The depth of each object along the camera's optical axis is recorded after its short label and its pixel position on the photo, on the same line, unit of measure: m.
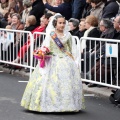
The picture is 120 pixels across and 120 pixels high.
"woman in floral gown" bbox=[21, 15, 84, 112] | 11.79
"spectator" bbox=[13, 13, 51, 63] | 17.03
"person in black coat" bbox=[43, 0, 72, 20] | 17.77
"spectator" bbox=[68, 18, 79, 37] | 16.30
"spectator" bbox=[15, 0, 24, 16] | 20.74
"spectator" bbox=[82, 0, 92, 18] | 16.96
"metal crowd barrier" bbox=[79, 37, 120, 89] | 13.63
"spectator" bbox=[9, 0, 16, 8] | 21.11
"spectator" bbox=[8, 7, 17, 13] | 20.72
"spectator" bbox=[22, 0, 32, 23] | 19.27
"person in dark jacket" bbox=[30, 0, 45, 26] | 18.62
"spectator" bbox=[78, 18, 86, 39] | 15.80
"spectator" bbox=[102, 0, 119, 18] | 15.80
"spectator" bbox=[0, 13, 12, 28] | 19.57
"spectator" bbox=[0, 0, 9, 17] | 21.83
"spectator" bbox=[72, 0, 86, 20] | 17.50
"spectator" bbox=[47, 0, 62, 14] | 18.42
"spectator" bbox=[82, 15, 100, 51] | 14.80
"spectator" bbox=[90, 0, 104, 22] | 16.33
